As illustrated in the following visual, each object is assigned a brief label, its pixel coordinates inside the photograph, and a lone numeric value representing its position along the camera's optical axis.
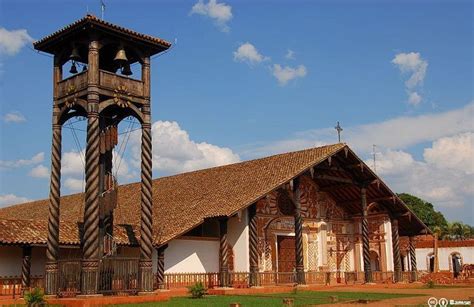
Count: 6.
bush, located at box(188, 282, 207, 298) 20.61
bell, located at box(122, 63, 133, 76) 21.56
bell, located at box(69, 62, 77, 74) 21.20
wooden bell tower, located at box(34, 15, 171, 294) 18.86
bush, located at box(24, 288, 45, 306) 15.80
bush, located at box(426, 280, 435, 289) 28.76
